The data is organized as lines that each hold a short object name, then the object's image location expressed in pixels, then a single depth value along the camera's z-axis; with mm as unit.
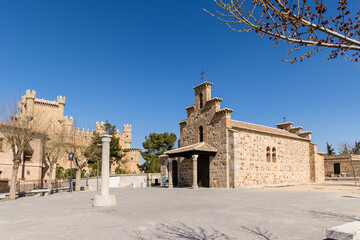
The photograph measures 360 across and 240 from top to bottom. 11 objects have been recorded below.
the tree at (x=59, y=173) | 40269
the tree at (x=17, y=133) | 16031
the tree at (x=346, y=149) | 52031
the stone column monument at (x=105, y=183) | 10617
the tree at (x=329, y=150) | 59769
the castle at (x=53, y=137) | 25775
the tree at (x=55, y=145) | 24844
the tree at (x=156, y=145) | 53241
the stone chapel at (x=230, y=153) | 21359
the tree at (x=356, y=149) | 53650
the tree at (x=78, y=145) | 23797
